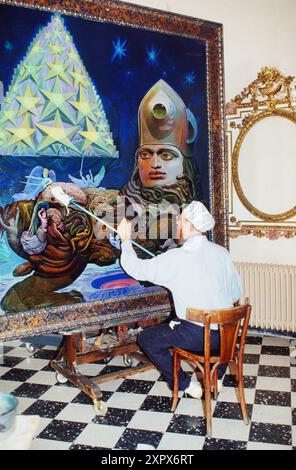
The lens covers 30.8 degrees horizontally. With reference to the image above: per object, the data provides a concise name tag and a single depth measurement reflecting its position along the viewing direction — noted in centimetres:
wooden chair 323
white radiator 526
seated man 356
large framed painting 354
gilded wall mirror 530
